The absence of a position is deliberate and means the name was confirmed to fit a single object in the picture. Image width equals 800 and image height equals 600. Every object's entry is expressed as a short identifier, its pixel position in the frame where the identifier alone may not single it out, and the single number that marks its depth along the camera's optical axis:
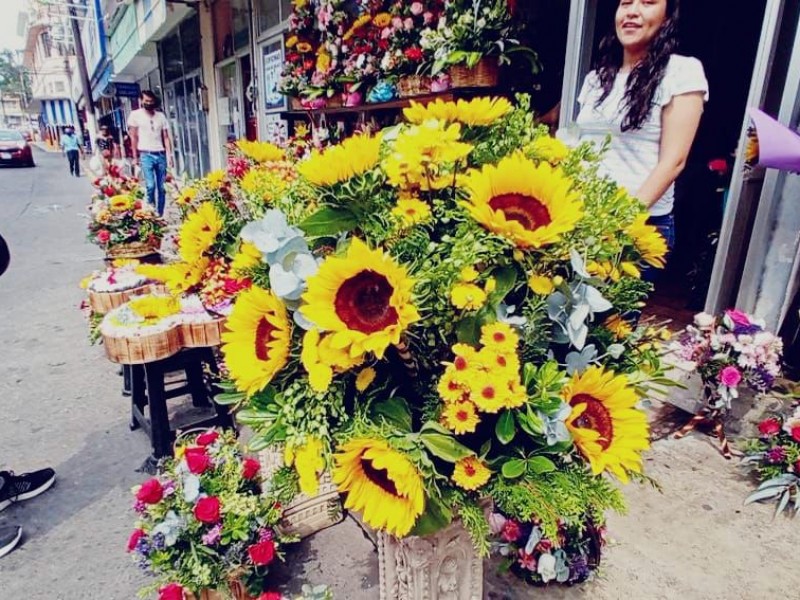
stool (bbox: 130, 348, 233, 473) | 2.74
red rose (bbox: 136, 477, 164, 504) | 1.85
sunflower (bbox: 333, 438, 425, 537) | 0.90
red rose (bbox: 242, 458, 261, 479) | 2.04
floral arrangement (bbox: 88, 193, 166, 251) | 4.01
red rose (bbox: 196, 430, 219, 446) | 2.09
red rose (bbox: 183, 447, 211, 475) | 1.93
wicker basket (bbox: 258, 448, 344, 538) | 2.22
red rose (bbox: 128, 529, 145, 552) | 1.84
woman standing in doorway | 1.91
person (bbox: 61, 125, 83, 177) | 18.73
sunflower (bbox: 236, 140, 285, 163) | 1.46
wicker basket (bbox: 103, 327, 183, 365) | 2.53
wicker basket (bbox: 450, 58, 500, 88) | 3.37
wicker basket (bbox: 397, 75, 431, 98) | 3.79
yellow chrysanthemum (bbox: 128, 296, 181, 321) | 2.67
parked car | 21.17
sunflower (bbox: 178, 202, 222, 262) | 1.20
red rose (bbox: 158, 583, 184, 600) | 1.69
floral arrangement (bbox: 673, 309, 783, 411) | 2.41
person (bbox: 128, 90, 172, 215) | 7.85
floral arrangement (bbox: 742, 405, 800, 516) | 2.18
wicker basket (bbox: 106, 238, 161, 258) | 4.07
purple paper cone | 2.11
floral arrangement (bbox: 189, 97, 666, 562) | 0.89
